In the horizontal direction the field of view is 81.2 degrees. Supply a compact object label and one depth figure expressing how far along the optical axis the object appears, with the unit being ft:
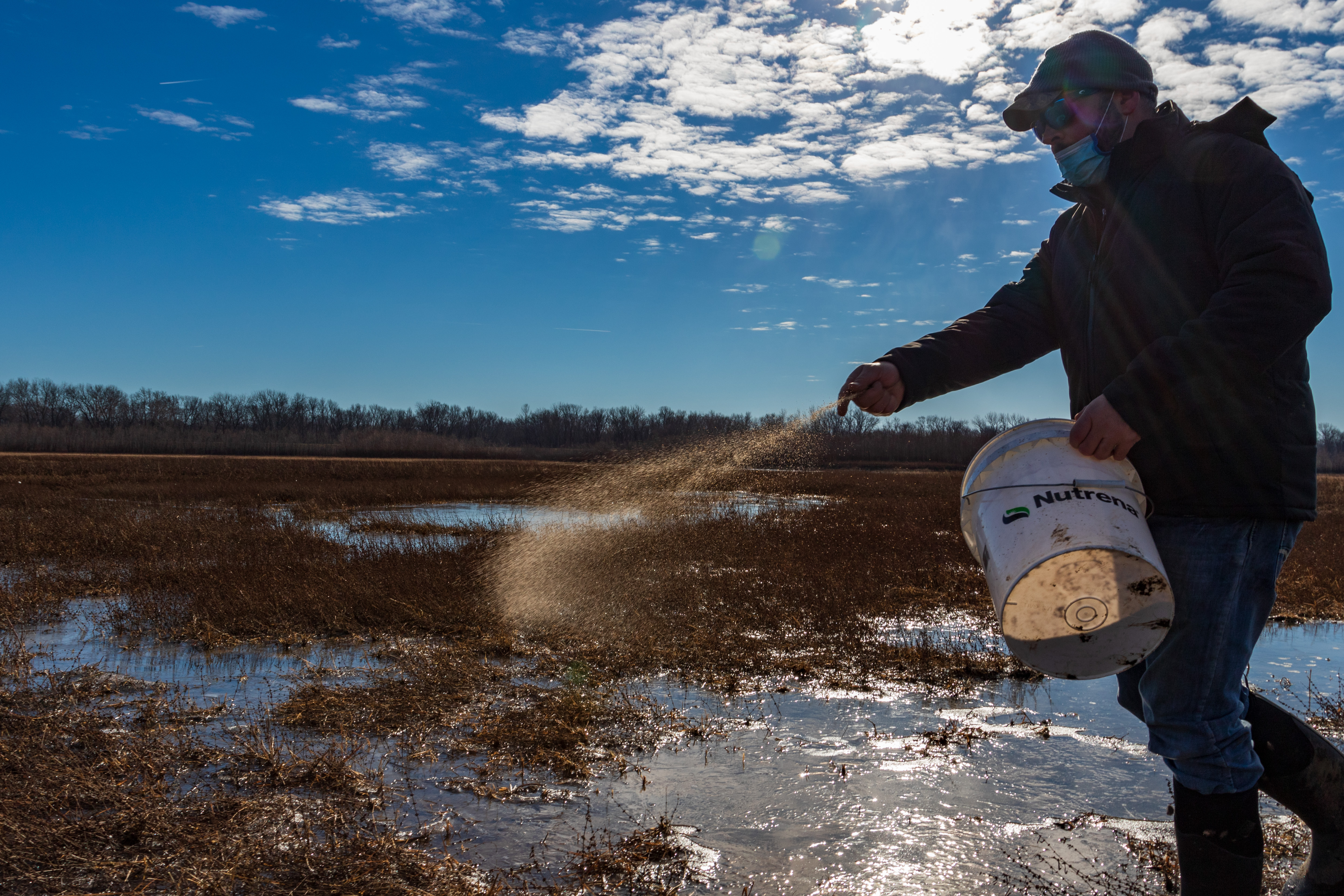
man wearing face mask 6.12
